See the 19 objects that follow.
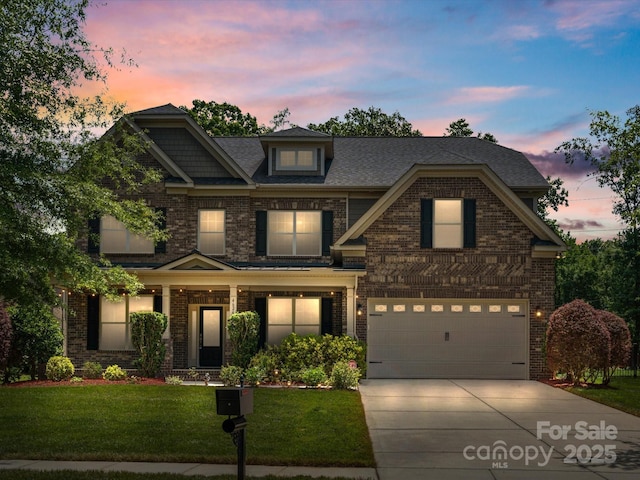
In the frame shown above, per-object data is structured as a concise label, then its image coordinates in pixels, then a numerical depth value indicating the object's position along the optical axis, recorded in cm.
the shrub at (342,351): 2209
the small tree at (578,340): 2144
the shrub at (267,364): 2173
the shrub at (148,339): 2323
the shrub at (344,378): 2036
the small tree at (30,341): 2243
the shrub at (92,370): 2314
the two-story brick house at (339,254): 2366
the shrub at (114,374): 2281
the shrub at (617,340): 2317
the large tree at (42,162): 1565
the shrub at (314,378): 2075
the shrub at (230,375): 2173
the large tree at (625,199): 2753
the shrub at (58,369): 2250
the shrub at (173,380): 2225
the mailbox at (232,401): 927
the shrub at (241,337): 2303
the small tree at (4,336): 2153
